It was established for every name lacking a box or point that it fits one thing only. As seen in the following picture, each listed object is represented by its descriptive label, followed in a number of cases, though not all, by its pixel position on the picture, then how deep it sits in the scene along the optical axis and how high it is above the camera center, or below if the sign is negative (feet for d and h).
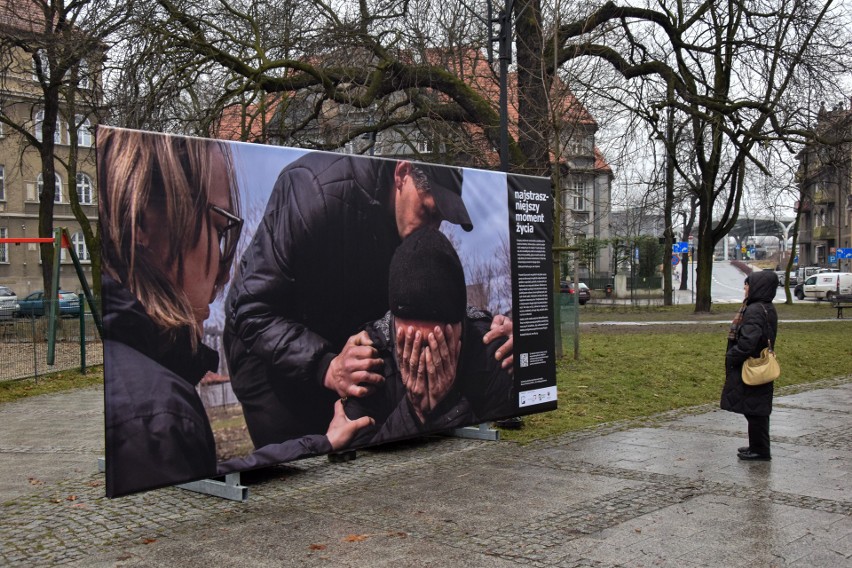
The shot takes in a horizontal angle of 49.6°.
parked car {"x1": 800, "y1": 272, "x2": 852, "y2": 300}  163.63 -2.23
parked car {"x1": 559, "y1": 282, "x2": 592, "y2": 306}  145.46 -2.96
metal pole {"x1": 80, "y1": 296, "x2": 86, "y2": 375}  54.70 -3.79
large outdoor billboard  20.26 -0.79
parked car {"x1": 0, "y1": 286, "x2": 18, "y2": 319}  59.64 -2.52
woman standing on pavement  27.07 -2.46
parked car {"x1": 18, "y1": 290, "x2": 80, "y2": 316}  54.49 -2.19
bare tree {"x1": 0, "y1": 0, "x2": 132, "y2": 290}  51.01 +13.47
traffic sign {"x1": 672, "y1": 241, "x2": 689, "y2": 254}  150.71 +4.17
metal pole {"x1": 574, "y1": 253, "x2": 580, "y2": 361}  48.91 -2.65
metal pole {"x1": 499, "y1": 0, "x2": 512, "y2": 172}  39.32 +9.34
